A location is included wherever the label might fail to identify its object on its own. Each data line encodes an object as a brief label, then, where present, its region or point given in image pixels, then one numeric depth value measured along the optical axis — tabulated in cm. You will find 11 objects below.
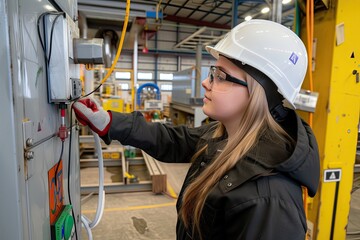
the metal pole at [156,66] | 1388
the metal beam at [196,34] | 576
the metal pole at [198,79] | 548
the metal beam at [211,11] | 980
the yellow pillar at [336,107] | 153
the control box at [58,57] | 74
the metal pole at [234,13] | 414
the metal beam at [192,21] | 1191
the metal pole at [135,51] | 402
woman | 68
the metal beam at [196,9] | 942
